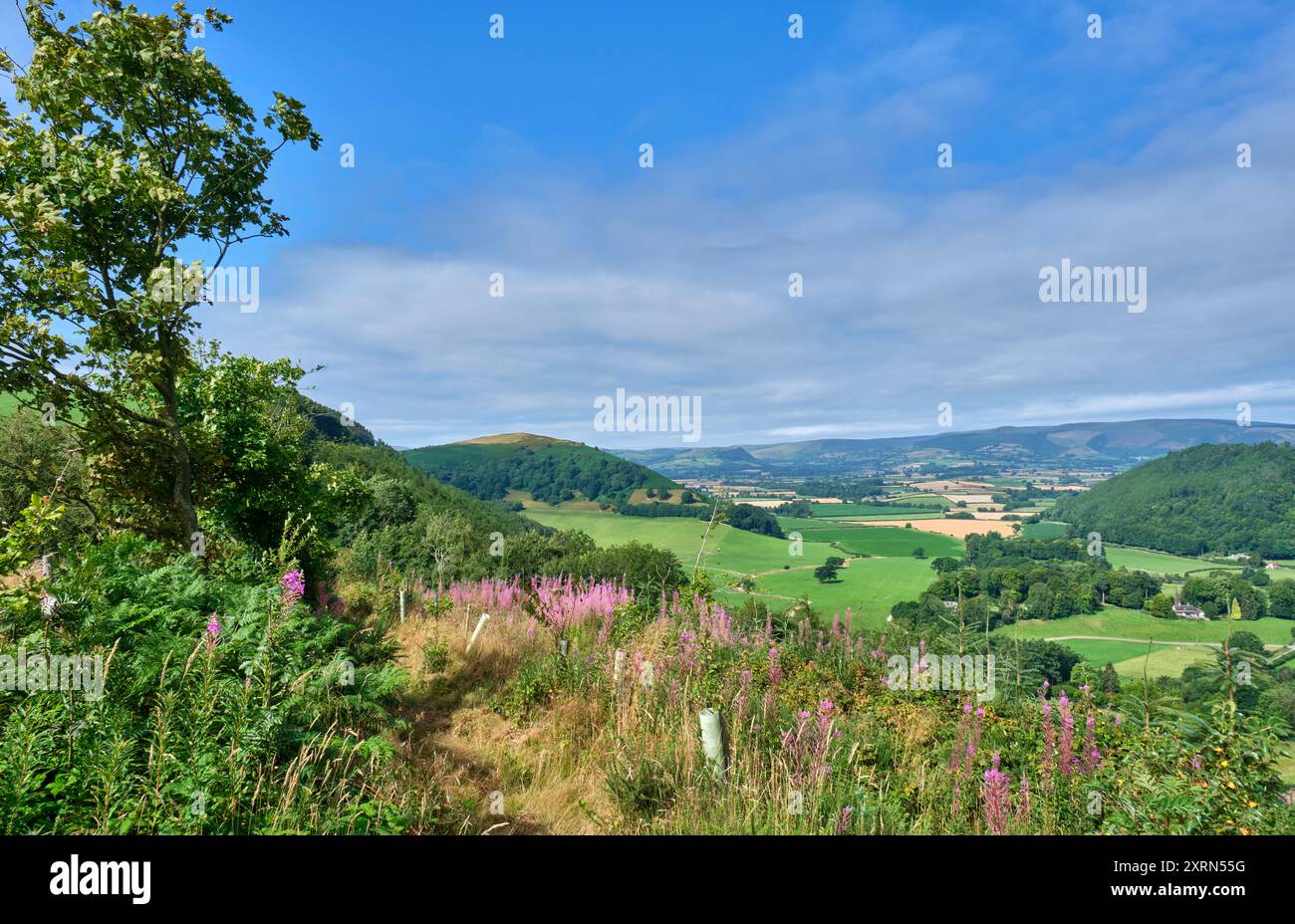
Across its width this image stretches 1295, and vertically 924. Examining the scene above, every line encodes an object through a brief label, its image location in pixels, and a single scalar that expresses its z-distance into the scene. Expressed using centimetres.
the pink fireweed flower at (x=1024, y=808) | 327
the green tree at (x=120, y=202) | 520
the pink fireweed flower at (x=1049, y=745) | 372
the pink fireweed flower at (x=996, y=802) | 319
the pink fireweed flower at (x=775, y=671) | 514
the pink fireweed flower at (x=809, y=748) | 334
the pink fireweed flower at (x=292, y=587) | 404
